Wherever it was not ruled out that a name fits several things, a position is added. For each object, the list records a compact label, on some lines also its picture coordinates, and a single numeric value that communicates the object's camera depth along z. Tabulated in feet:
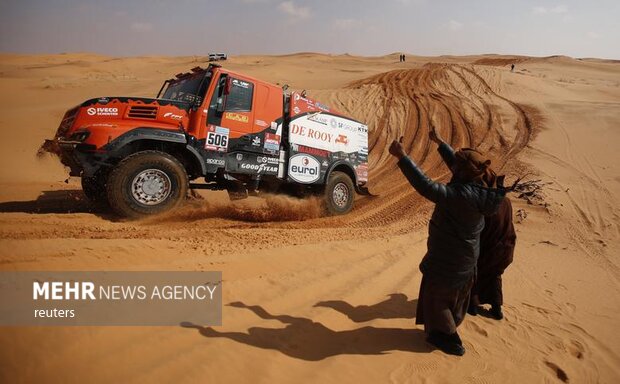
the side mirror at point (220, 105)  21.43
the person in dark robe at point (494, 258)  12.57
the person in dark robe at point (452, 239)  9.42
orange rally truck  18.76
